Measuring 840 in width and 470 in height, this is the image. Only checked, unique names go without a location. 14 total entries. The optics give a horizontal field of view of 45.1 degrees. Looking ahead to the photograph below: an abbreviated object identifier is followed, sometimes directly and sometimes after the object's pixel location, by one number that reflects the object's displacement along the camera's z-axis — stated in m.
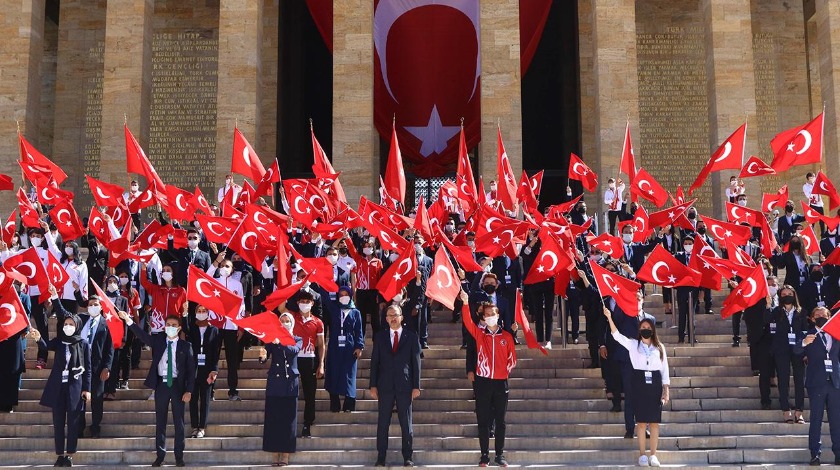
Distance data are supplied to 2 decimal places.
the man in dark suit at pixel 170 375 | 12.73
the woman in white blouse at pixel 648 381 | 12.45
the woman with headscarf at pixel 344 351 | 14.13
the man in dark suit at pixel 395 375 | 12.61
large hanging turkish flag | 25.66
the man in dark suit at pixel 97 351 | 13.52
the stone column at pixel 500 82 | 23.97
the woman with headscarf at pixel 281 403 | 12.66
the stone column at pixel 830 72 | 24.62
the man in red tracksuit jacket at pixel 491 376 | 12.61
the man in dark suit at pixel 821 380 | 12.63
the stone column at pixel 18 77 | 24.52
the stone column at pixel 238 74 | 24.20
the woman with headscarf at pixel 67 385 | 12.83
